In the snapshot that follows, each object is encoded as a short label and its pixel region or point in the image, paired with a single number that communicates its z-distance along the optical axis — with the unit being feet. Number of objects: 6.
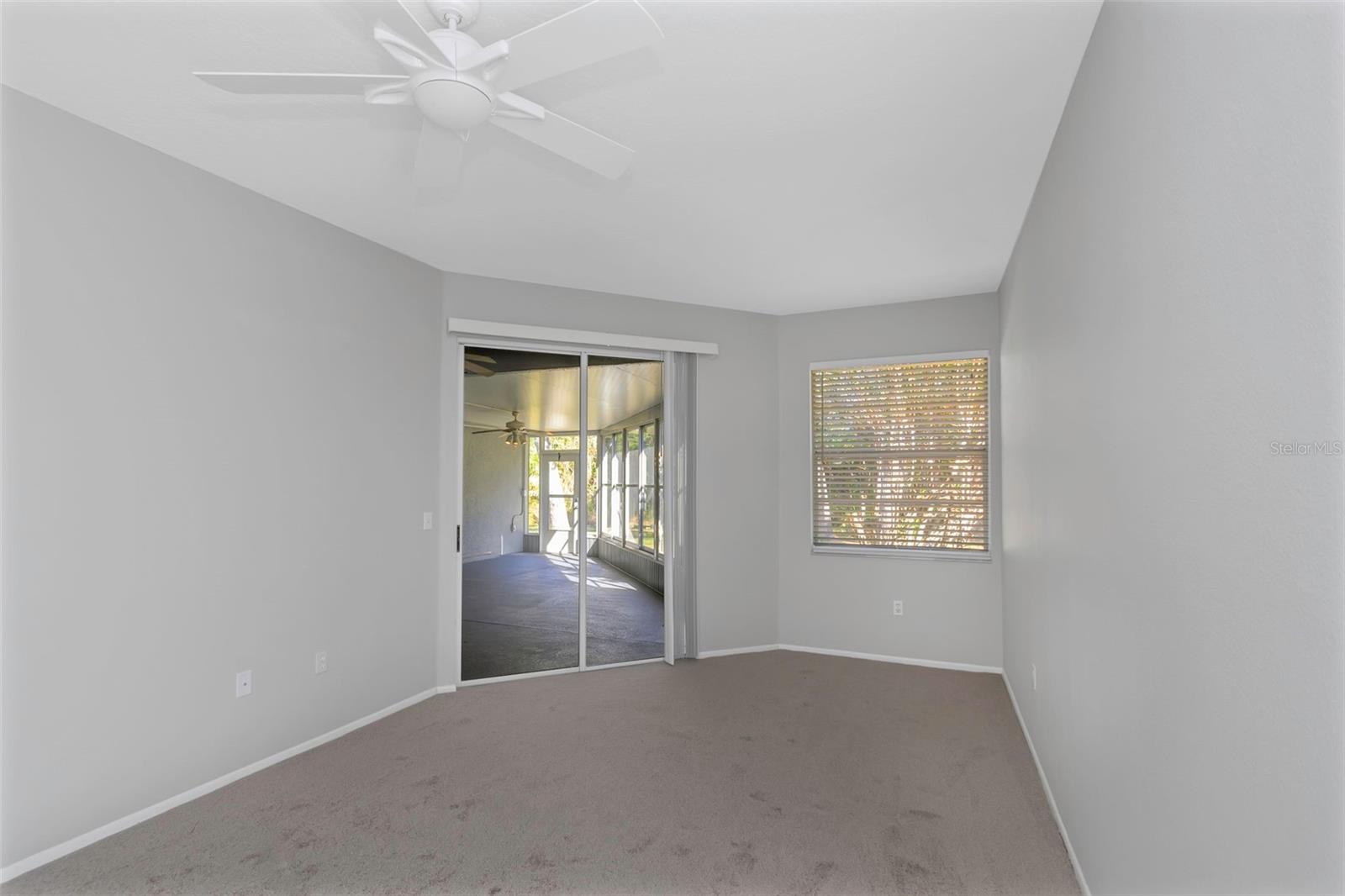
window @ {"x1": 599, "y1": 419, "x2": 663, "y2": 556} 16.31
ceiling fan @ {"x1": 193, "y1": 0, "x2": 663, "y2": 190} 5.27
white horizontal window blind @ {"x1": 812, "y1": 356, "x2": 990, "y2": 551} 15.92
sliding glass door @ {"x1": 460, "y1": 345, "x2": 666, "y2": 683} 14.87
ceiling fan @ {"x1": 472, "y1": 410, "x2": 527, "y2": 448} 15.40
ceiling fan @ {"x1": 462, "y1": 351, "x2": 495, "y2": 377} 14.69
